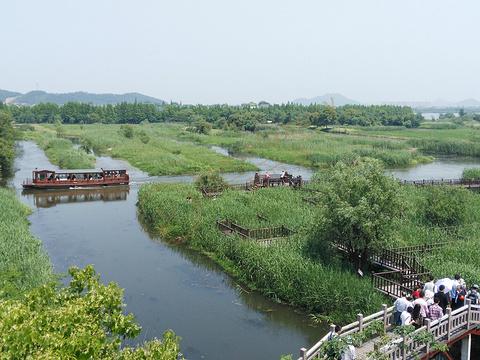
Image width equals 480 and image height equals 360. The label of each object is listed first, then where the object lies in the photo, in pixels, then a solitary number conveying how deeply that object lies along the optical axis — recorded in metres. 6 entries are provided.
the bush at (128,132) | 103.12
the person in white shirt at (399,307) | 16.42
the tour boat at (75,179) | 51.31
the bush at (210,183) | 42.78
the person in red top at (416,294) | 17.46
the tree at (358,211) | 24.09
